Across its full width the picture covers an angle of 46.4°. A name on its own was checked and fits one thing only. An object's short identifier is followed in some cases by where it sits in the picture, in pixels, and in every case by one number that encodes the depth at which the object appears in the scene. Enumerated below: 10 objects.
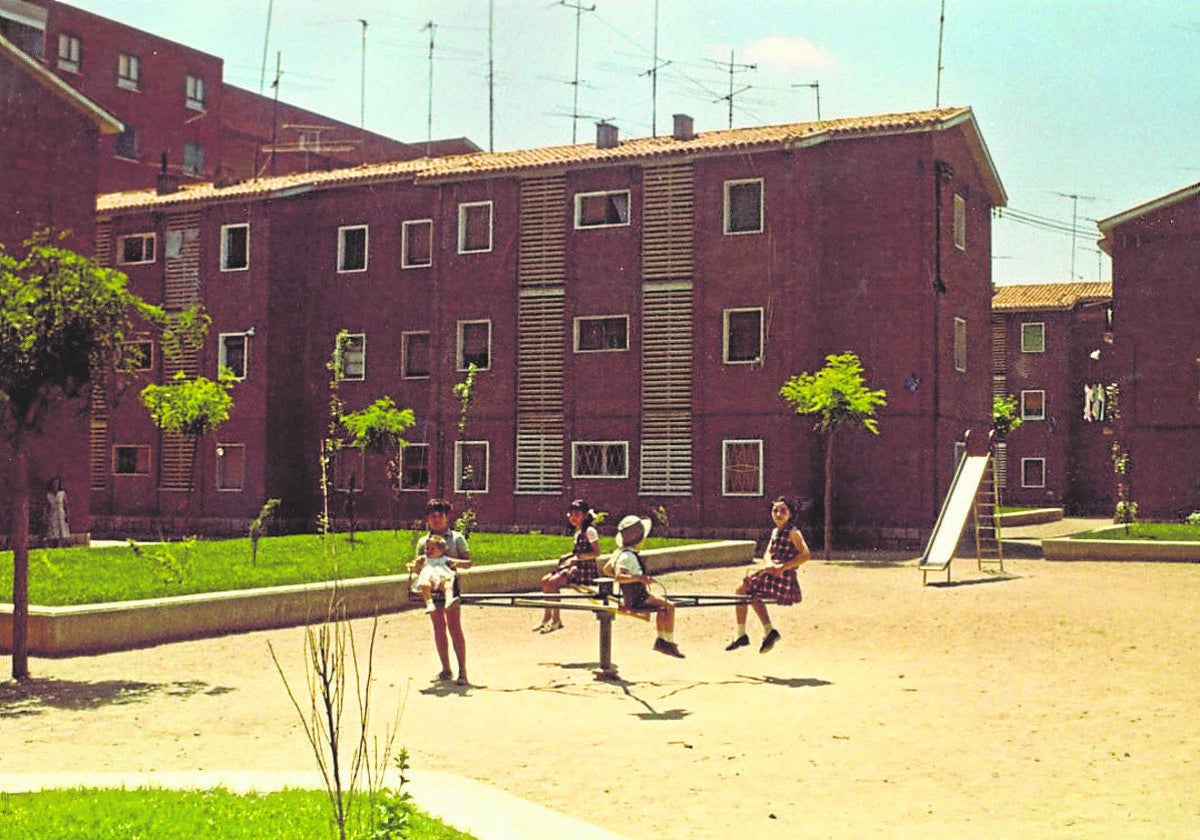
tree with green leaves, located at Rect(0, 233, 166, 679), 12.94
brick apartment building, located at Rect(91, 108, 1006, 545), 34.66
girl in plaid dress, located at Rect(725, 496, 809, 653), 14.31
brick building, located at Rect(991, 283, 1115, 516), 60.56
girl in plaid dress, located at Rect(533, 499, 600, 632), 15.73
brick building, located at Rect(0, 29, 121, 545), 31.66
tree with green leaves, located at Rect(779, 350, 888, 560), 31.09
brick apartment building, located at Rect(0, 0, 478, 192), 58.81
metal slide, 24.03
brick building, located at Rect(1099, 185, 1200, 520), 41.56
